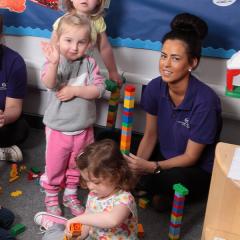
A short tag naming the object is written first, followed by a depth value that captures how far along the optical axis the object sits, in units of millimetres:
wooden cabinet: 1162
